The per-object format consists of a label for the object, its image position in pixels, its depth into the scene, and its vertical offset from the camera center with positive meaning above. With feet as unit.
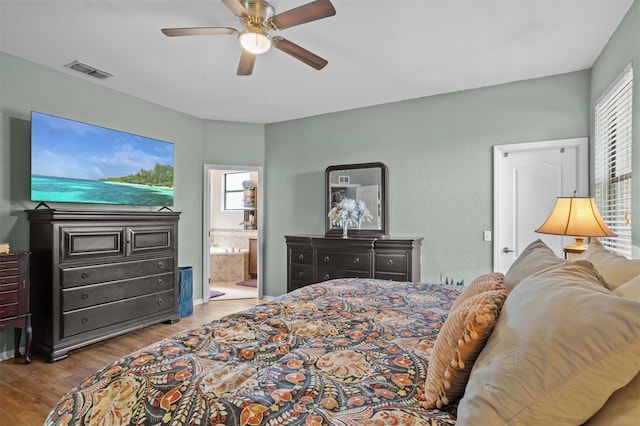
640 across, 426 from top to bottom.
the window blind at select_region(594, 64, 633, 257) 8.18 +1.46
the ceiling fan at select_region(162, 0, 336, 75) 6.80 +3.98
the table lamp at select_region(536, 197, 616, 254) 8.04 -0.17
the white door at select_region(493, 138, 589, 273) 11.43 +0.95
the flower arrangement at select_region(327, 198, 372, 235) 14.97 +0.00
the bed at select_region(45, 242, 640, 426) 2.34 -1.75
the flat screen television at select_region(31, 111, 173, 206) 10.74 +1.67
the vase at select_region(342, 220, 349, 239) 14.79 -0.61
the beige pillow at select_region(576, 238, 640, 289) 4.03 -0.66
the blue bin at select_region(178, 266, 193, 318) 14.66 -3.45
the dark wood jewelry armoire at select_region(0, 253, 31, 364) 9.32 -2.26
